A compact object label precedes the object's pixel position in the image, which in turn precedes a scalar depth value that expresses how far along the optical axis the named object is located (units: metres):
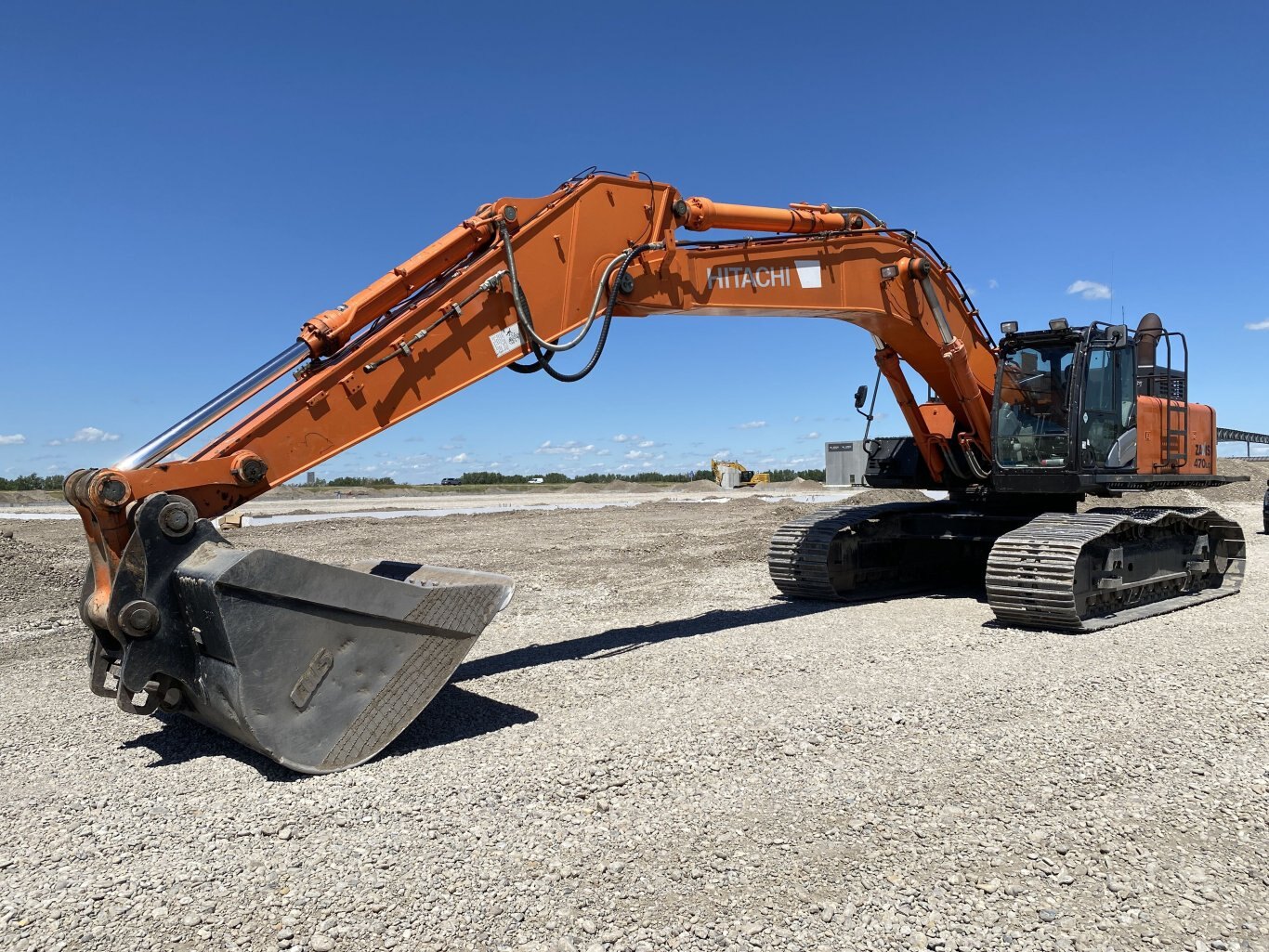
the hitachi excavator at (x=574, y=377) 4.83
